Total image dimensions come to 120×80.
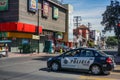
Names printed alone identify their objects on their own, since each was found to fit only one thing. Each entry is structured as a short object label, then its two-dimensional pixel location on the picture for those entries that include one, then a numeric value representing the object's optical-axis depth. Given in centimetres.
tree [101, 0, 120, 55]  1684
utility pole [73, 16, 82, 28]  4365
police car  648
